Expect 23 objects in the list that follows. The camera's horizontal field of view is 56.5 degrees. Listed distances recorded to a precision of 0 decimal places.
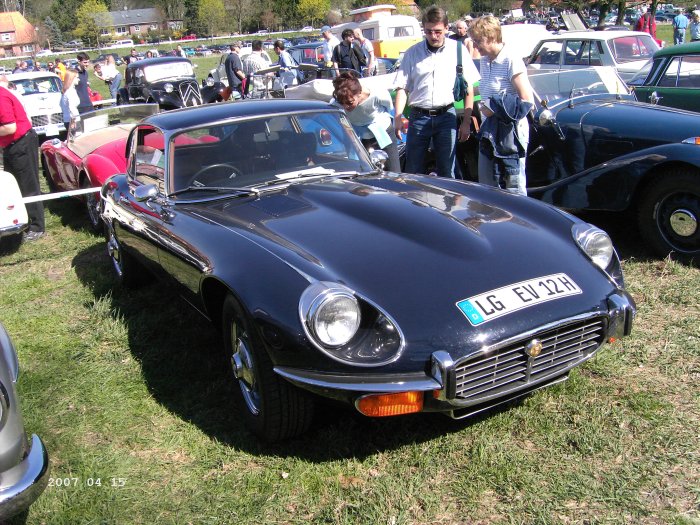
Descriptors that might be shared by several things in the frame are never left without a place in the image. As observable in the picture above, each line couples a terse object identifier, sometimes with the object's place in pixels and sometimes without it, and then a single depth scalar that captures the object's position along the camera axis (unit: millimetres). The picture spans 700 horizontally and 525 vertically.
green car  7508
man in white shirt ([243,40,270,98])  12922
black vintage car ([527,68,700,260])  4641
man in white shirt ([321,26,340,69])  15095
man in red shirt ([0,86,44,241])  6383
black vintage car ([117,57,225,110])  14320
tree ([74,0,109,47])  84812
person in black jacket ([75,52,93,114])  11836
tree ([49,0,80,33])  91188
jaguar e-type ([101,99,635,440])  2531
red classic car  6641
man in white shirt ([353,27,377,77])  11945
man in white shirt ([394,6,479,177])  5453
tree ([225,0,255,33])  89188
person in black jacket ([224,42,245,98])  13609
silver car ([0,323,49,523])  2250
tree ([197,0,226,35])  88250
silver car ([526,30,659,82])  10984
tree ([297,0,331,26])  85375
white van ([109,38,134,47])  87325
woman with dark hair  5469
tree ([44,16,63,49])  84375
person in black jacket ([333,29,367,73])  11727
